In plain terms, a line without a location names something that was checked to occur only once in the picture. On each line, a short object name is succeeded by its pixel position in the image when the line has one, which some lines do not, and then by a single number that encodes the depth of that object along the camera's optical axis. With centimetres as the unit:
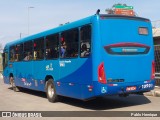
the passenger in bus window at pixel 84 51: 1120
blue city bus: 1082
